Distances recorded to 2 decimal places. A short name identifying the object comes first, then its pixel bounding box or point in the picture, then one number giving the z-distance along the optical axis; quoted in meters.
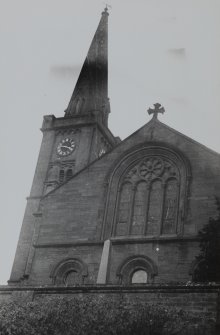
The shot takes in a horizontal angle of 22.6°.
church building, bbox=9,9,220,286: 28.77
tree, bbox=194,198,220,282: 23.53
